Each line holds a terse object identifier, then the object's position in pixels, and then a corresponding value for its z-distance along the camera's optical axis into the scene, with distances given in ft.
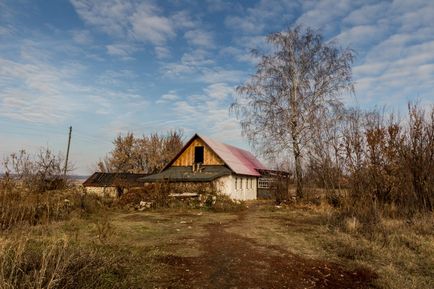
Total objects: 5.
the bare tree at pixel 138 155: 160.86
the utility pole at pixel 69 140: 121.53
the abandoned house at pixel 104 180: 119.04
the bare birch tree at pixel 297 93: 80.89
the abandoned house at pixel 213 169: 83.66
